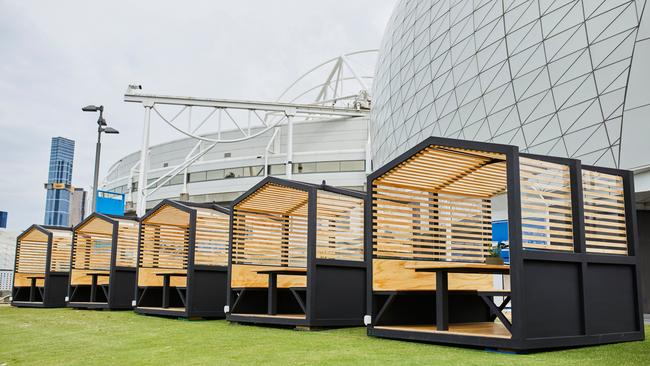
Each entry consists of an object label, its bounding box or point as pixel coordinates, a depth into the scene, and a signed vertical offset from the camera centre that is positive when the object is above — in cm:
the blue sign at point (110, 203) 2861 +309
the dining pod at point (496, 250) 830 +39
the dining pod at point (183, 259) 1587 +28
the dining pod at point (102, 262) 2011 +20
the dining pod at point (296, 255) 1243 +37
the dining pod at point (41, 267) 2345 -1
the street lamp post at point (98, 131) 2319 +545
